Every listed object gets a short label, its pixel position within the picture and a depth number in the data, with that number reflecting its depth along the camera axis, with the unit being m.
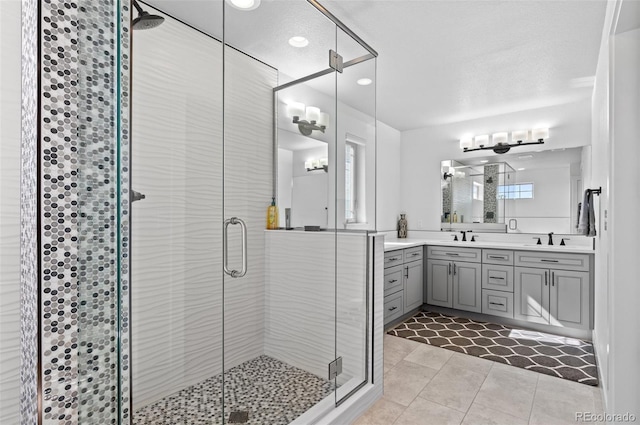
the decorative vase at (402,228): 4.89
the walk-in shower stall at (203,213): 0.83
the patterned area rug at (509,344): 2.68
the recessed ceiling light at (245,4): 1.65
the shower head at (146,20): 1.22
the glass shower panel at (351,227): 2.20
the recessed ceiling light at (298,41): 2.03
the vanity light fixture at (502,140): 3.95
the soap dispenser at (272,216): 1.92
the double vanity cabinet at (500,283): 3.32
